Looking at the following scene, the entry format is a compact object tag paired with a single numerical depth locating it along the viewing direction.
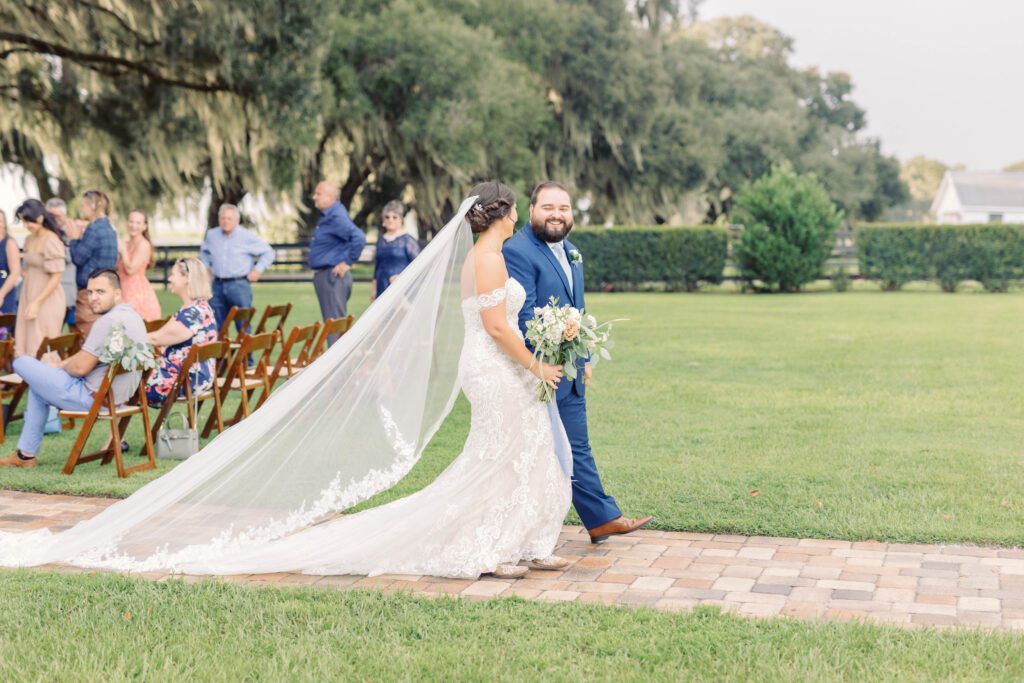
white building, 68.44
